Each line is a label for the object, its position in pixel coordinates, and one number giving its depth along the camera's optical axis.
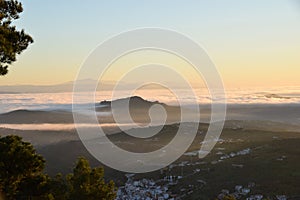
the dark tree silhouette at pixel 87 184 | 49.53
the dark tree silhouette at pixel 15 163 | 34.03
